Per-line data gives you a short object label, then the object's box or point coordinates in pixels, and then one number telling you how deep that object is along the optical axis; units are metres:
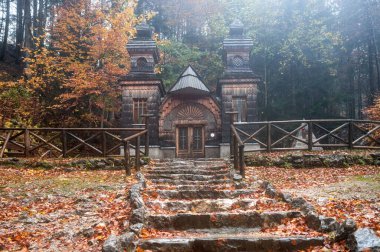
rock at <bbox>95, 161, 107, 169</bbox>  12.61
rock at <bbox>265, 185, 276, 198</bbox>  7.96
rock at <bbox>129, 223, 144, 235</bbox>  5.60
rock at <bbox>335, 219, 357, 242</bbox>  4.75
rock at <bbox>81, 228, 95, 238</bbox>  5.69
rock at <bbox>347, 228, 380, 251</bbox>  4.18
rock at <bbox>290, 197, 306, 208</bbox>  6.72
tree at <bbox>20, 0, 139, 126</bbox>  20.03
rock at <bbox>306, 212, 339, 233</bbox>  5.36
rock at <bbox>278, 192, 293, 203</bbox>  7.24
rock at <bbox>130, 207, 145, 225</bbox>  6.11
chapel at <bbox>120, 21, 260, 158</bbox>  17.38
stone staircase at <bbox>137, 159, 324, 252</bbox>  5.16
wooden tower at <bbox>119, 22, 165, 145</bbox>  17.44
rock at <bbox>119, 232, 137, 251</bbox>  4.98
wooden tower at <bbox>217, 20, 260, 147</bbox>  17.31
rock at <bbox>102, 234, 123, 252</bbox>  4.68
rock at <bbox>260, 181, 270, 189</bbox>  8.80
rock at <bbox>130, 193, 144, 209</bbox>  6.91
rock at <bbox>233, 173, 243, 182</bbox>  9.66
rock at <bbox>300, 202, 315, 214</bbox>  6.20
